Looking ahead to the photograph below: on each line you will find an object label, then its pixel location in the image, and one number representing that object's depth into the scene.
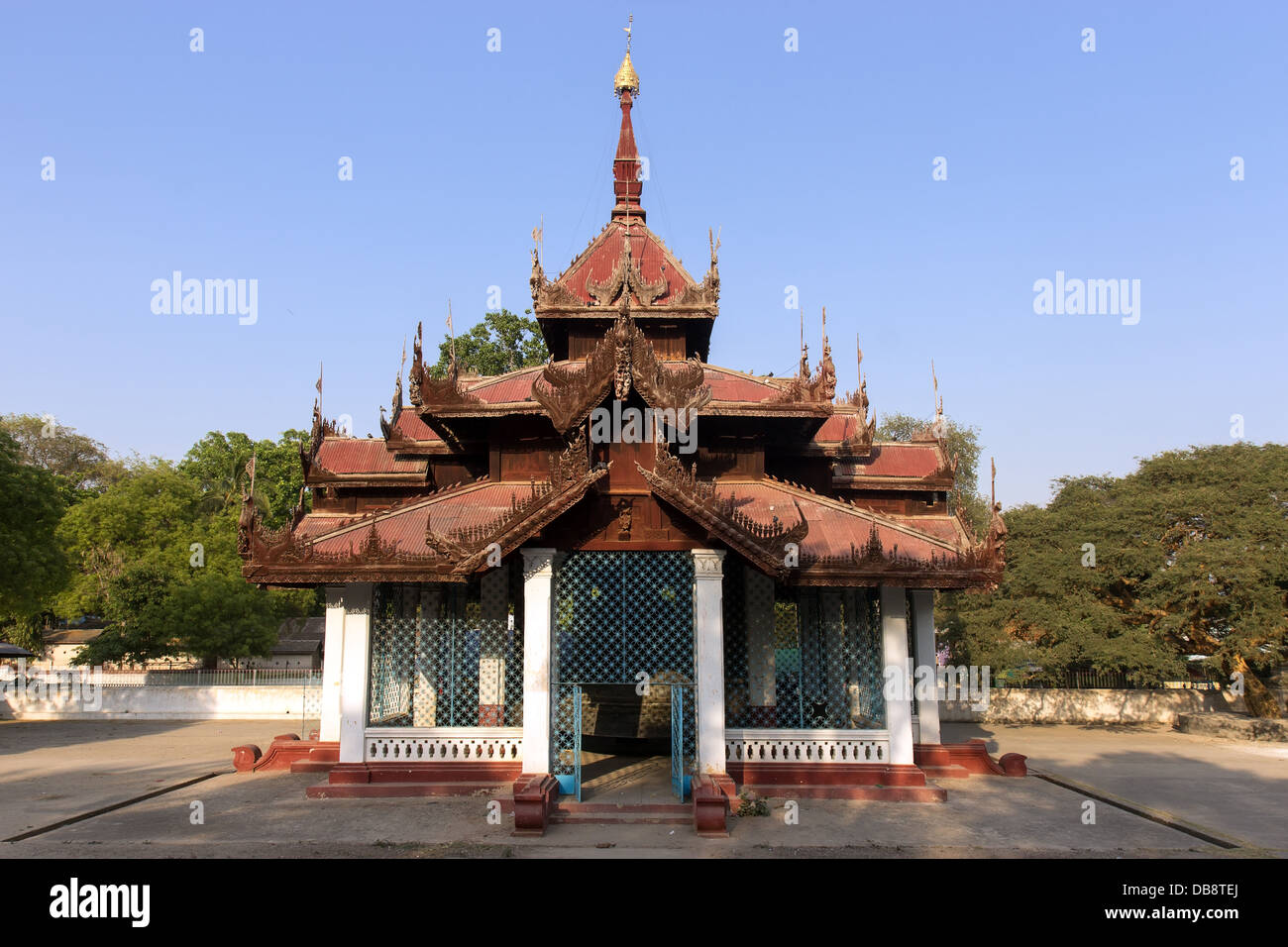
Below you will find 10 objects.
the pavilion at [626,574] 13.27
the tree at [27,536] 25.67
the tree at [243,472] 53.53
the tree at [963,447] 55.97
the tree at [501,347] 49.25
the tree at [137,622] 33.59
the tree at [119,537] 38.97
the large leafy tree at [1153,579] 27.16
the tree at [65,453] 61.22
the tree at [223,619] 33.94
